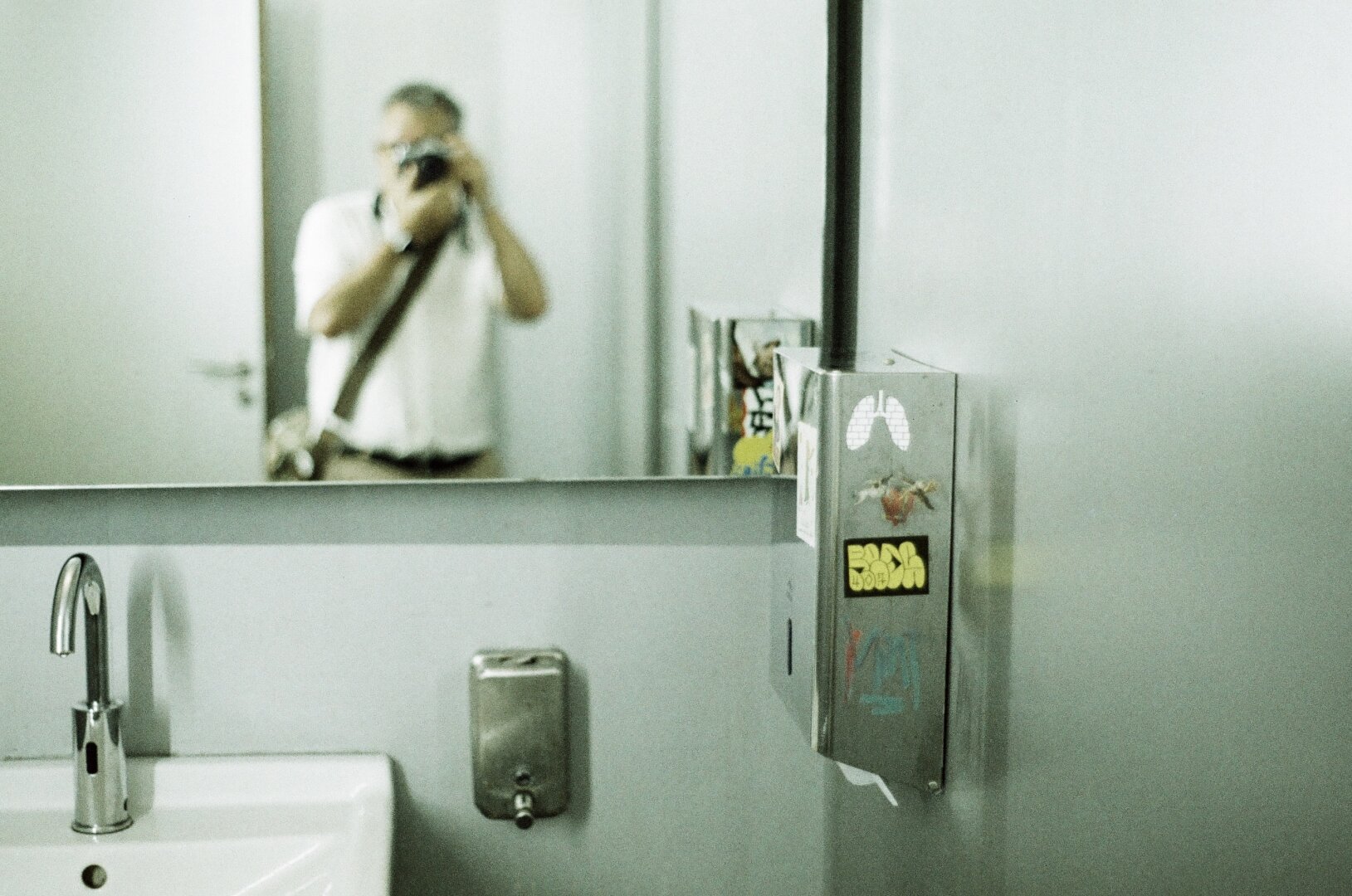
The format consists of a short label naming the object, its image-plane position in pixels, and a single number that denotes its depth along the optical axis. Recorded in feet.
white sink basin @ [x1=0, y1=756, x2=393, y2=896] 3.75
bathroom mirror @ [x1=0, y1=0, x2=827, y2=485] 3.70
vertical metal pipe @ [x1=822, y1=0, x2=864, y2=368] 3.90
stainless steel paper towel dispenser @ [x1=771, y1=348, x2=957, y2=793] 3.16
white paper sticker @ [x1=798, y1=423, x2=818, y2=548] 3.30
